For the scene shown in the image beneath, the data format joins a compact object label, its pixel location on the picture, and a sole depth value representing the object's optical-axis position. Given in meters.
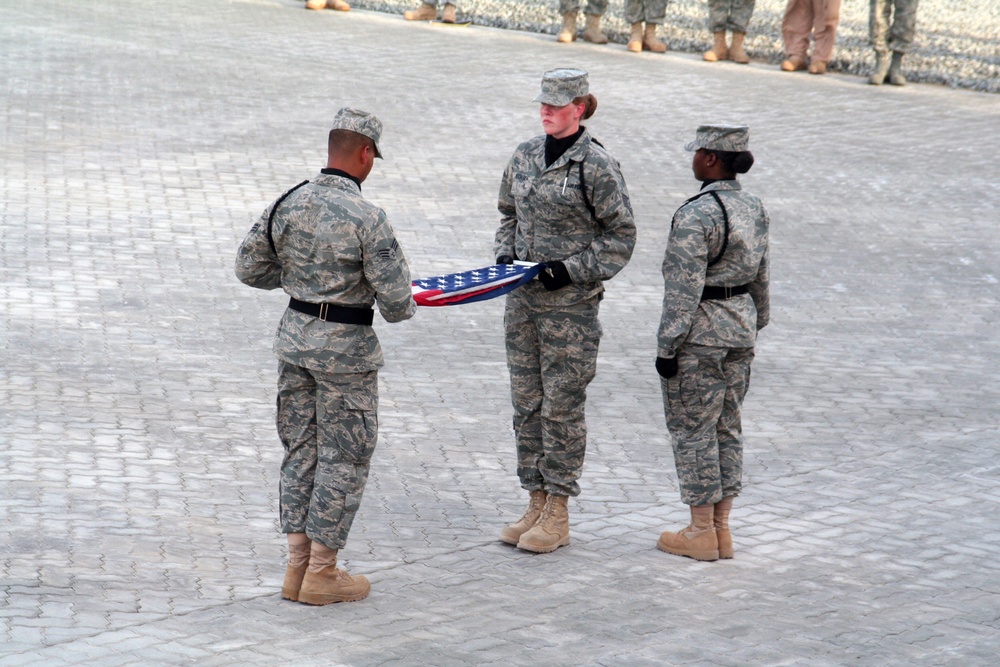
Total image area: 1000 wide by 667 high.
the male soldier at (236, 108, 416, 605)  11.34
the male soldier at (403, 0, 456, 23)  41.59
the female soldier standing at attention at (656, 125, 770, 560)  12.68
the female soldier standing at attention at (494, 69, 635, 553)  12.87
